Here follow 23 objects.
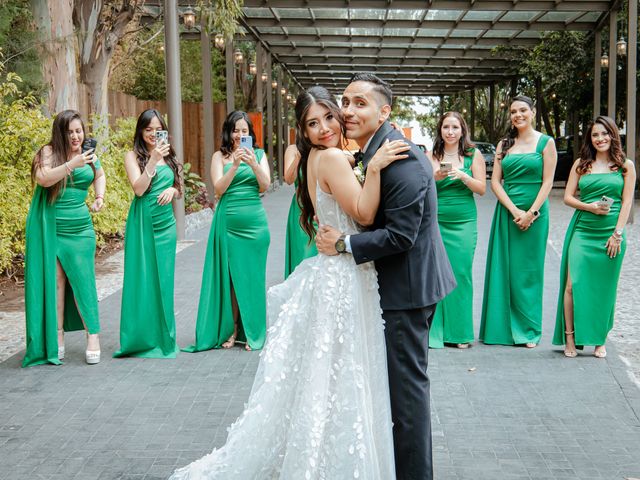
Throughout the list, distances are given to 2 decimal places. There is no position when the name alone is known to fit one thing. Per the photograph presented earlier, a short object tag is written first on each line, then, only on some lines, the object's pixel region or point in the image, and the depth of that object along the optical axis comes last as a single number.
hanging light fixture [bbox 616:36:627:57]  17.87
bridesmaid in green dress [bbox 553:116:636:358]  6.31
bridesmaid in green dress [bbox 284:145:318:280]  7.41
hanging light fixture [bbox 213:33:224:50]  17.58
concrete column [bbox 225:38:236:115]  21.03
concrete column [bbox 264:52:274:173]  27.73
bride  3.39
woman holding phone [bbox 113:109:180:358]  6.40
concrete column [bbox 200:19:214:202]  18.61
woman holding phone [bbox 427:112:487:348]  6.66
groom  3.45
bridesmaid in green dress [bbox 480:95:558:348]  6.57
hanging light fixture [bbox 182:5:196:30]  15.19
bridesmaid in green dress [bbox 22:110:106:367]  6.13
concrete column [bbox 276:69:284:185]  31.80
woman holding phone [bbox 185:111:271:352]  6.66
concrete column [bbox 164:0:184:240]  13.49
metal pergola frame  18.64
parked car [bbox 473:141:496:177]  36.53
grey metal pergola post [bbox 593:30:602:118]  19.55
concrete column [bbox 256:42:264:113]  24.88
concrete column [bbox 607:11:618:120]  17.24
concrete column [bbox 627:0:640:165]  15.57
